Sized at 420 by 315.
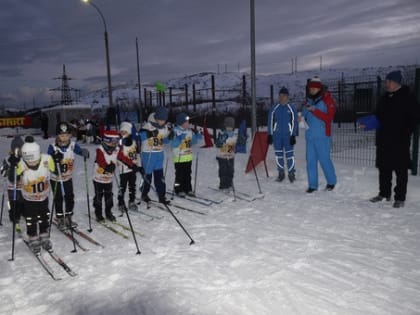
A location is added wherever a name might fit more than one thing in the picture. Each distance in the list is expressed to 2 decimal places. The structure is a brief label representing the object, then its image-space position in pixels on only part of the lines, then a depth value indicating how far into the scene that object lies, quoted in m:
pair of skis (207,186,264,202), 7.51
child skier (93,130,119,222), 6.10
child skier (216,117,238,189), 8.10
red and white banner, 27.97
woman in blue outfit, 7.48
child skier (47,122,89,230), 5.74
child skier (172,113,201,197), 7.71
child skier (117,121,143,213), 6.41
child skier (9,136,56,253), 4.85
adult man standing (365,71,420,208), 6.12
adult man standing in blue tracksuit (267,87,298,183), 8.64
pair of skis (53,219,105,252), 5.09
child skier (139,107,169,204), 7.20
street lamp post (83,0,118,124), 17.89
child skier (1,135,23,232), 4.95
